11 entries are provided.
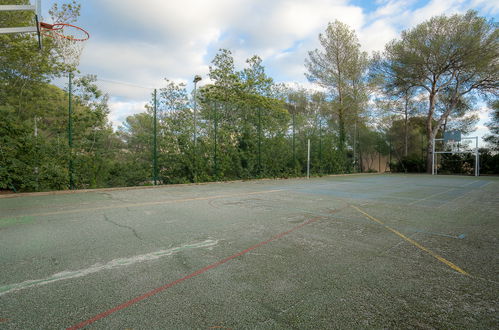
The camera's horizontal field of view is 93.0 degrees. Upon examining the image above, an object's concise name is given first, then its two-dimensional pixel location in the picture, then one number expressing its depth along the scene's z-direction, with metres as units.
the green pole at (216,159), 10.00
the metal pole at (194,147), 9.17
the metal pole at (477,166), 18.60
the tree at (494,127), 22.64
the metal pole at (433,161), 20.22
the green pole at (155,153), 8.30
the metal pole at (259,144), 11.70
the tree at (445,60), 17.61
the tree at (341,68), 18.97
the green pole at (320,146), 15.67
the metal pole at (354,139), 19.58
